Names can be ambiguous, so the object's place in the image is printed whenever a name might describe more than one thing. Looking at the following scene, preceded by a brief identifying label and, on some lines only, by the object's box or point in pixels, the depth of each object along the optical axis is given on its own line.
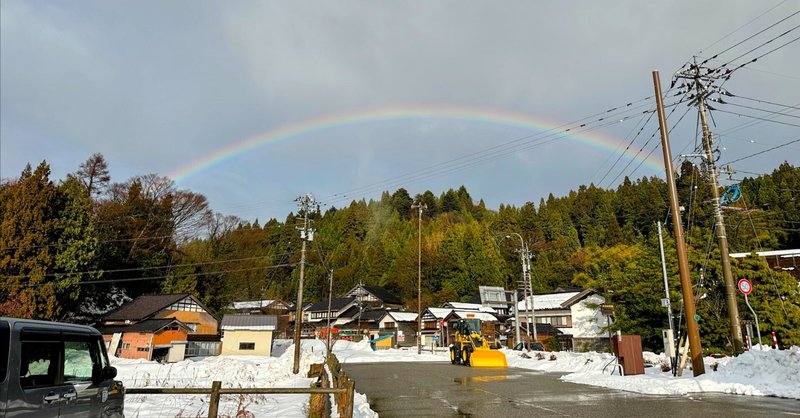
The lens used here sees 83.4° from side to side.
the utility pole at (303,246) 25.94
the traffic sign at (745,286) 16.13
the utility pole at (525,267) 38.97
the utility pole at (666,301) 16.44
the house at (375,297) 74.12
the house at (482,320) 54.44
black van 5.22
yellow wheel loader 27.19
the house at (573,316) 51.66
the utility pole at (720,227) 16.64
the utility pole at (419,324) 44.29
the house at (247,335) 40.91
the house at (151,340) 36.28
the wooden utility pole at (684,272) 14.51
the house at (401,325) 63.38
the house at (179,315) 41.44
